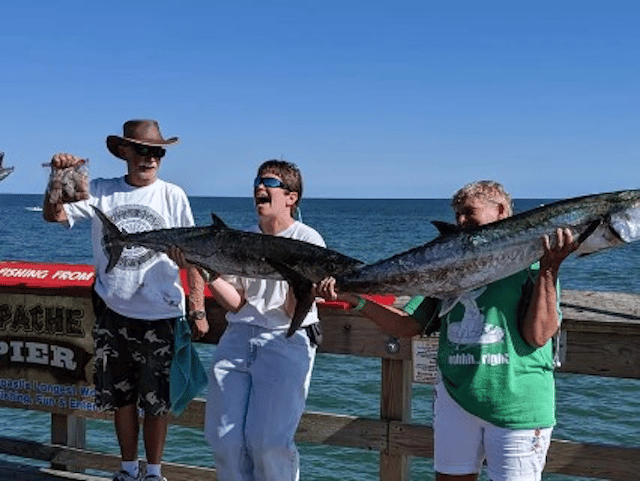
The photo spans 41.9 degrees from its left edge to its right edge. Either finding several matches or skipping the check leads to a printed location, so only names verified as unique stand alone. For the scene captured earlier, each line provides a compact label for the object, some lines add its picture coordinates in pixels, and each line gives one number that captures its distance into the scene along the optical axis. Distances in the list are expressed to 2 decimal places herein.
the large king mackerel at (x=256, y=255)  3.69
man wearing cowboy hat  4.51
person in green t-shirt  3.35
